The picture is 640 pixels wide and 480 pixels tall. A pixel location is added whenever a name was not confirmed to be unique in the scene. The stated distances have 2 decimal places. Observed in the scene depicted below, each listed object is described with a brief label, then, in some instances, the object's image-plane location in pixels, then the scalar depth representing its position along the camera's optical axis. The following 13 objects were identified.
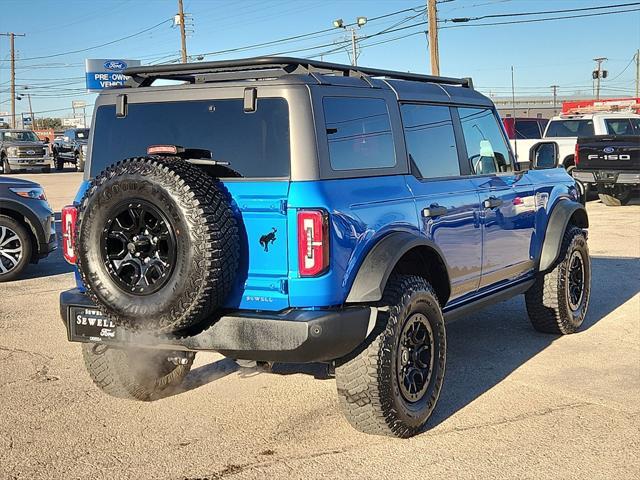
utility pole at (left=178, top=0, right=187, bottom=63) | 49.16
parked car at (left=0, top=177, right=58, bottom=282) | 9.38
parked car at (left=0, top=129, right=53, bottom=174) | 33.50
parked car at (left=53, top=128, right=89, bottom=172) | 39.80
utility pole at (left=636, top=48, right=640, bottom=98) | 87.99
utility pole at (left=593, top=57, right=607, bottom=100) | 66.36
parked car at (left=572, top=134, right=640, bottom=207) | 16.39
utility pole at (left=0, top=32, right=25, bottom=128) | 76.81
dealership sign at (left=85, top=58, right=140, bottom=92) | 48.59
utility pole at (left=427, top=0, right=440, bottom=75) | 26.64
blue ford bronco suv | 3.86
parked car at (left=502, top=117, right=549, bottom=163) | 21.78
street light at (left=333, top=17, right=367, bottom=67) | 45.88
